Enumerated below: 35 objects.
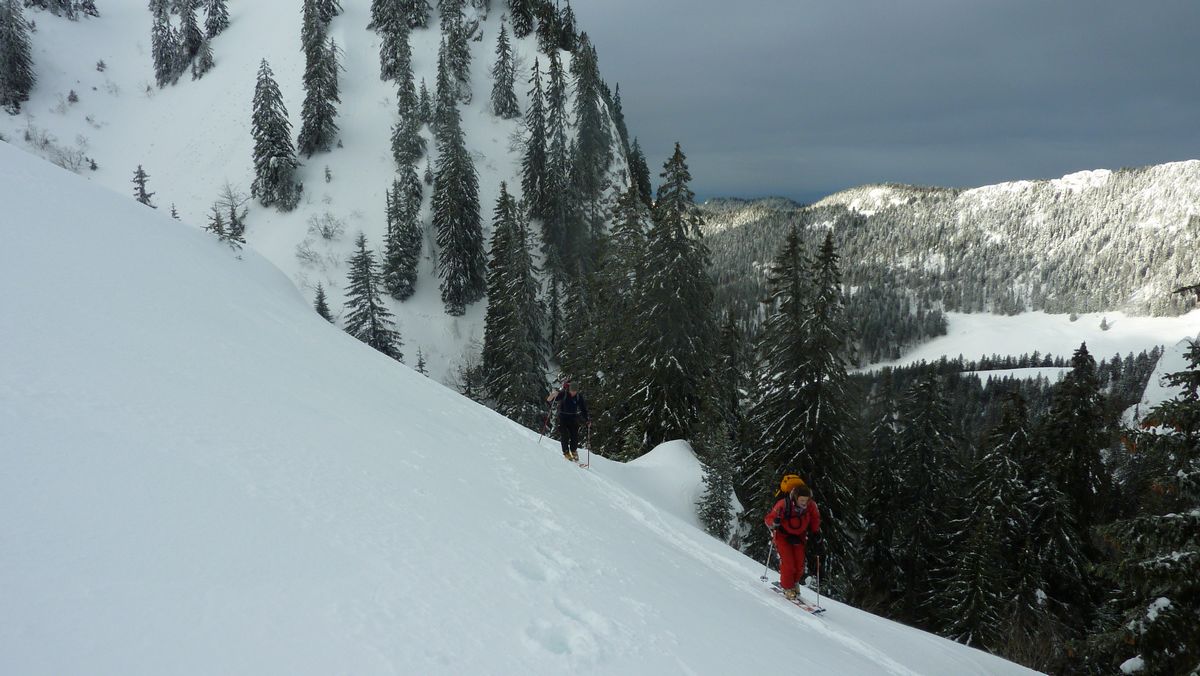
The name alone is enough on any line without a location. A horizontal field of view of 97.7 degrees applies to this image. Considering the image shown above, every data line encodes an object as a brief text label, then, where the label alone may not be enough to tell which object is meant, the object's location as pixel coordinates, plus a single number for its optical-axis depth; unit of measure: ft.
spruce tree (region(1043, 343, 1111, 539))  76.38
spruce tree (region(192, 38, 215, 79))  216.74
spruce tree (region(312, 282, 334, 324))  129.59
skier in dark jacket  42.63
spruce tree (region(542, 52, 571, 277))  181.78
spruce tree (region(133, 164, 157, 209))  107.96
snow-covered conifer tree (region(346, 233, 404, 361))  122.42
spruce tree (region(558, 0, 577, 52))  243.19
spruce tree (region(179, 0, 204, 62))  220.23
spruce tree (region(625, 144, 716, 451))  74.43
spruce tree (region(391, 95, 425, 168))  182.39
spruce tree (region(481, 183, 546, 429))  111.14
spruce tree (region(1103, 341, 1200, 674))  25.52
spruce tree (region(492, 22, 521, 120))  210.59
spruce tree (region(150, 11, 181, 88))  217.97
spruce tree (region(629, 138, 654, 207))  260.01
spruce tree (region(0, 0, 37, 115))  181.37
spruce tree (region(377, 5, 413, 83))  200.64
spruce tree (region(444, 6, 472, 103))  208.03
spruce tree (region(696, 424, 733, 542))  66.23
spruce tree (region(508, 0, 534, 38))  231.30
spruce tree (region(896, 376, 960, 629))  89.66
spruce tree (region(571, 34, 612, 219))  197.47
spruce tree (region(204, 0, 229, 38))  227.96
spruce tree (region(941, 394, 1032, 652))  68.28
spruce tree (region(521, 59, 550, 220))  191.52
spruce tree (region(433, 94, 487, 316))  167.22
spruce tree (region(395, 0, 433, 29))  222.89
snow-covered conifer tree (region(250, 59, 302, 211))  169.78
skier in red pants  27.58
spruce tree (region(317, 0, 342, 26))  218.18
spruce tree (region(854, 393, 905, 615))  93.45
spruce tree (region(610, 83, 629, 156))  273.13
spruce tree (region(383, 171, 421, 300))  168.14
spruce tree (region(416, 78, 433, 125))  193.67
